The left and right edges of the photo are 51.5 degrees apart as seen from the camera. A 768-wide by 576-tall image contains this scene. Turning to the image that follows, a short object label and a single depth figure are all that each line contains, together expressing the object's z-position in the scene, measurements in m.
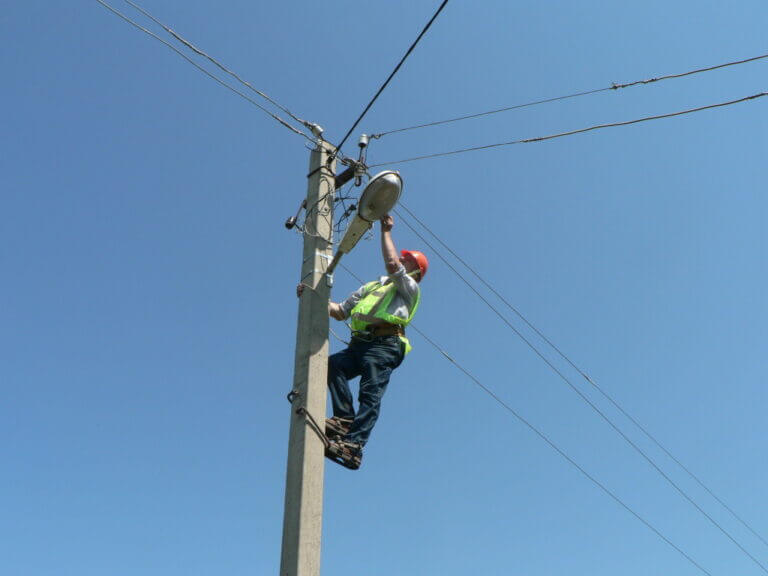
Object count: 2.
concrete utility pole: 3.97
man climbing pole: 4.94
